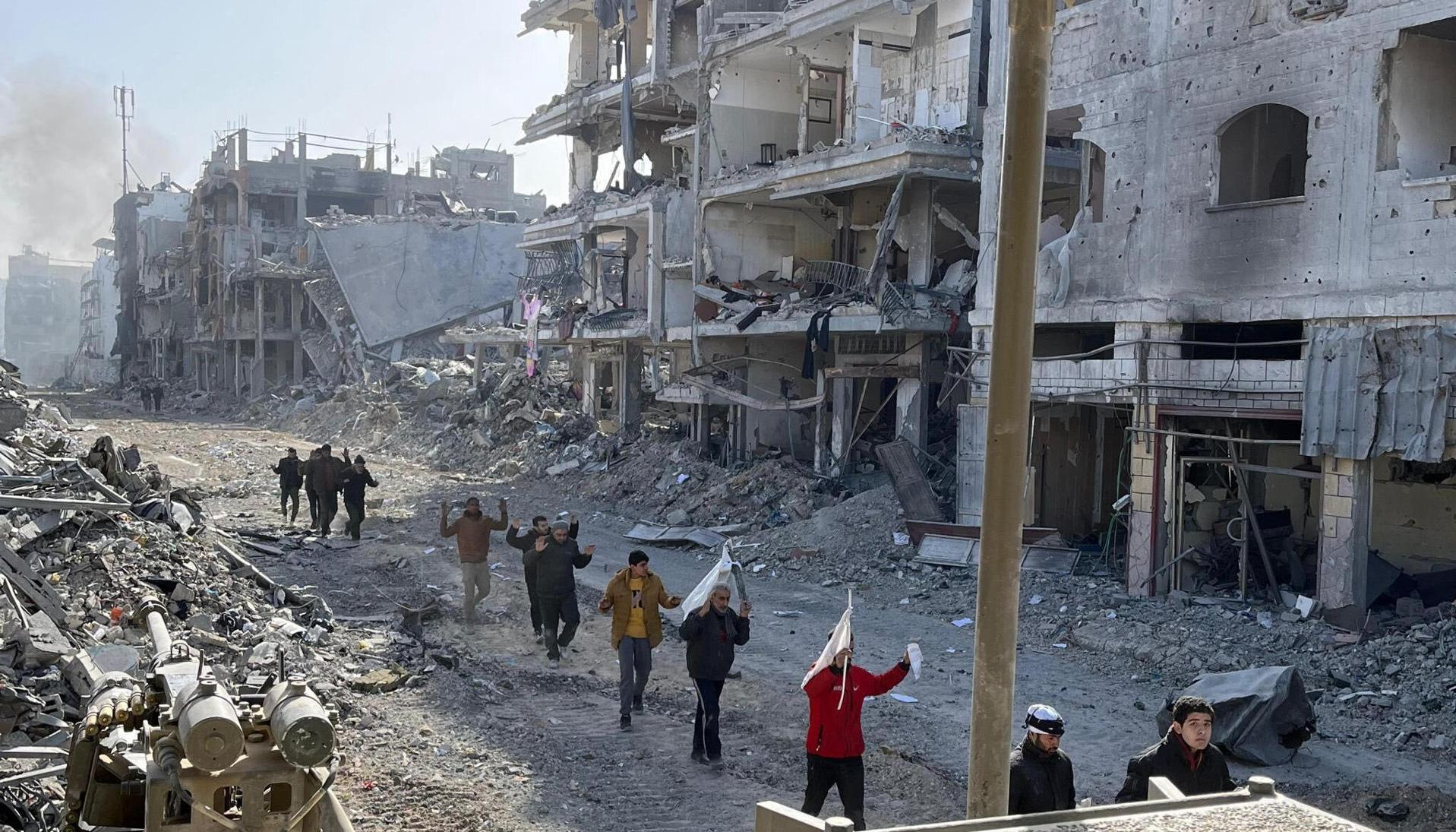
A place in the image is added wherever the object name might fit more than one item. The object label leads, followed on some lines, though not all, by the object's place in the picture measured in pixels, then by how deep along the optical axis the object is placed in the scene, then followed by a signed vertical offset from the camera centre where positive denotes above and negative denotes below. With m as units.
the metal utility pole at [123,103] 81.56 +15.25
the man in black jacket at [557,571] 12.11 -2.17
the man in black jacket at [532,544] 12.14 -1.97
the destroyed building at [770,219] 22.38 +3.24
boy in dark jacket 5.76 -1.82
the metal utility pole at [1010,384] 4.16 -0.05
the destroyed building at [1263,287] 13.42 +1.09
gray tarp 9.66 -2.69
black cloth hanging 23.03 +0.54
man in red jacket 6.97 -2.11
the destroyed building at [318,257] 49.19 +3.62
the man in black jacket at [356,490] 19.53 -2.34
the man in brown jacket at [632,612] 10.23 -2.15
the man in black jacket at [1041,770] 5.70 -1.88
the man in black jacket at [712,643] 9.09 -2.12
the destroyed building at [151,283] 67.00 +3.00
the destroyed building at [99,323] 83.38 +0.74
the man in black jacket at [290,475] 20.55 -2.25
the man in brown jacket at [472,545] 14.09 -2.25
